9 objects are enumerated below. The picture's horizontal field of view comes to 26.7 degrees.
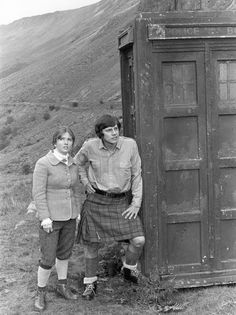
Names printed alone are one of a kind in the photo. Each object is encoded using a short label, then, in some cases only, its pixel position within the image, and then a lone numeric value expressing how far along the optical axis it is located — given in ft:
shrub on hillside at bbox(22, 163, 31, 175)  57.79
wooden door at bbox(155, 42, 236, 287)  15.81
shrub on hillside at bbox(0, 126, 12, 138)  102.55
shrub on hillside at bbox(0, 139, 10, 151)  92.95
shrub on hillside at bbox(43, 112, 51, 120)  99.81
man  15.47
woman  14.89
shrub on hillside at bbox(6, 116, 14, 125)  117.39
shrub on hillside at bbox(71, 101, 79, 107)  97.49
